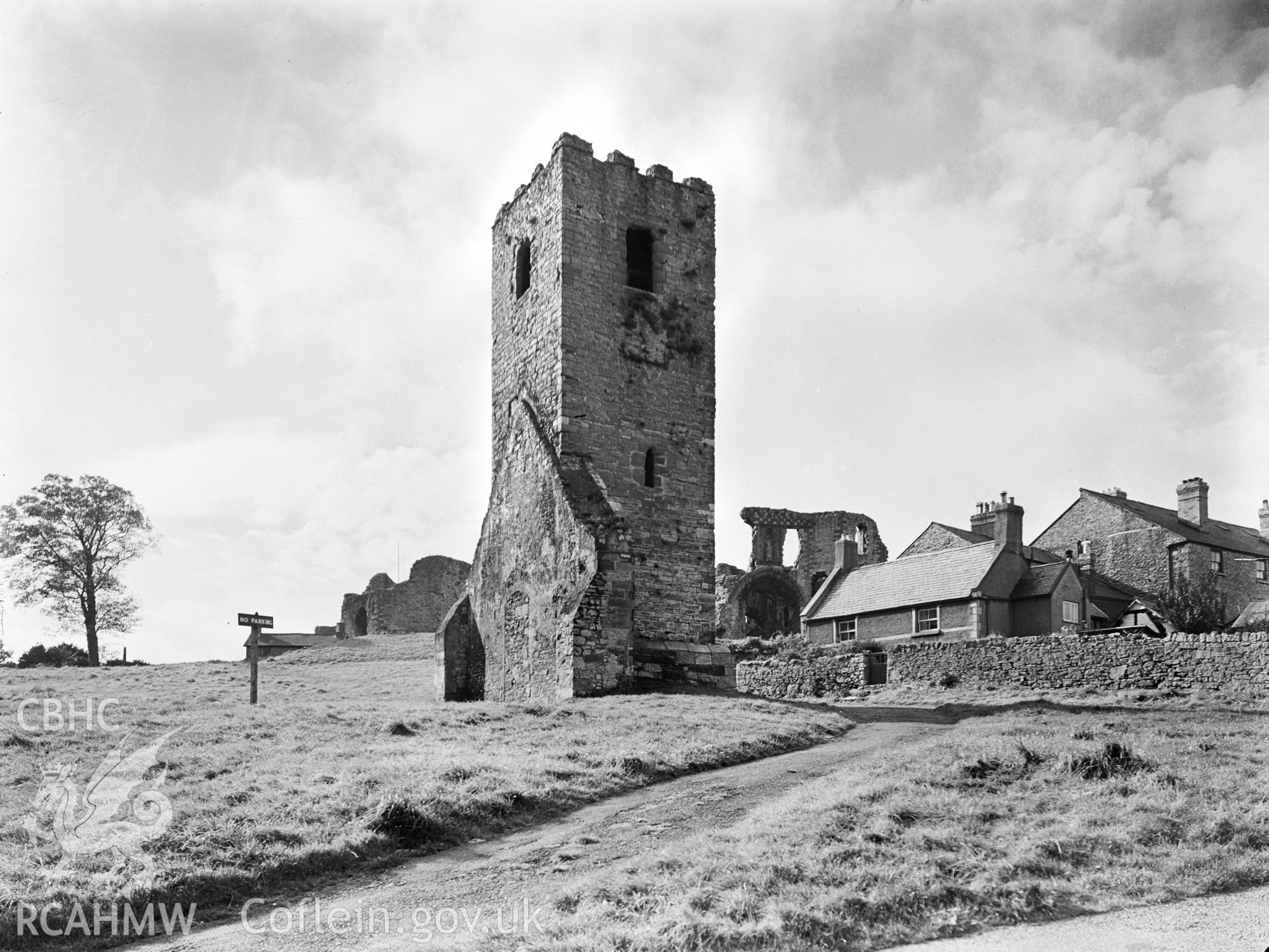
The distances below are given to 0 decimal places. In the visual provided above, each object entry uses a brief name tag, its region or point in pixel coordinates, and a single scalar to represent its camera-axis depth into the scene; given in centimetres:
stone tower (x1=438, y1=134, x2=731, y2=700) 2014
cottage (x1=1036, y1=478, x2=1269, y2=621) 4100
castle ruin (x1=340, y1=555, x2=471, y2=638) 5075
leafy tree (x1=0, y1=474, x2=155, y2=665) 4319
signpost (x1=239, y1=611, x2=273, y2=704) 1791
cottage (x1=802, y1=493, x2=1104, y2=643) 3225
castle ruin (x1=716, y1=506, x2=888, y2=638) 4953
